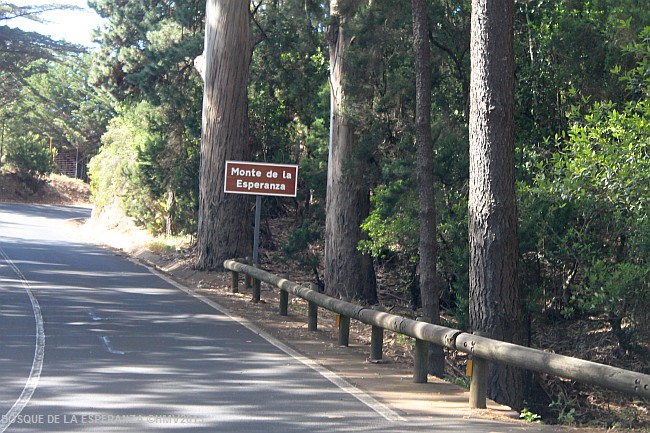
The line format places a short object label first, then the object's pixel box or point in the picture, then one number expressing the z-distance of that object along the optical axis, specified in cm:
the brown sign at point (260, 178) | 1819
